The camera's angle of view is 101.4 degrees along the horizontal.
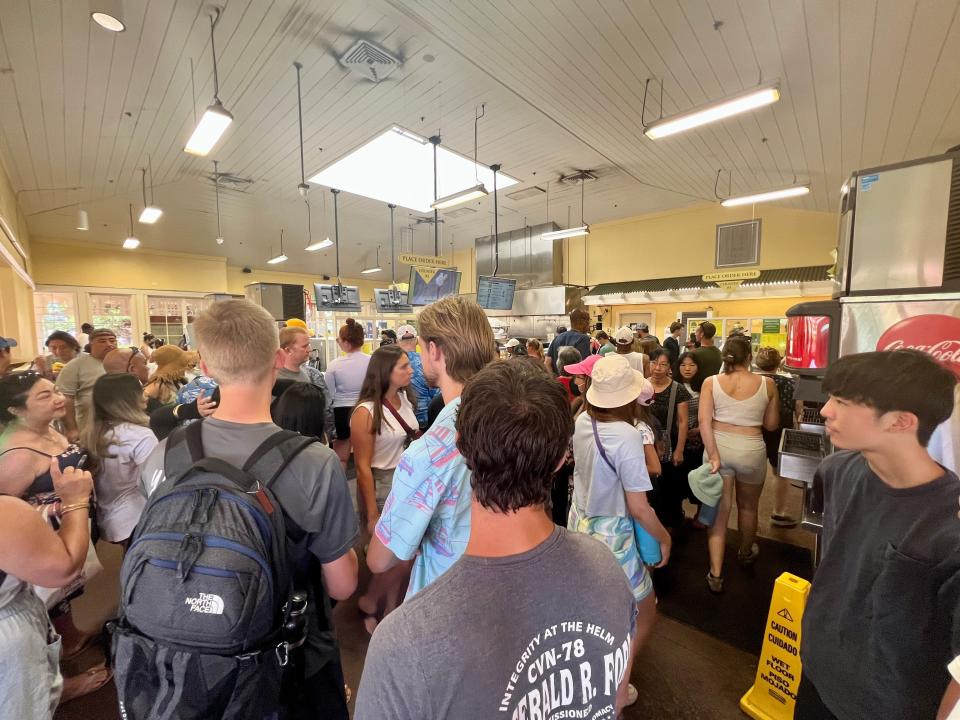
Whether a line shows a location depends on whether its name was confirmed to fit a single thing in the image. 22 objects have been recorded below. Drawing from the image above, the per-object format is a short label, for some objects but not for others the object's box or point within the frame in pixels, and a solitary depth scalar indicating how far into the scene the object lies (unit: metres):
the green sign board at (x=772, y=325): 9.00
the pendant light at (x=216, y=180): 7.58
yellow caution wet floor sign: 1.74
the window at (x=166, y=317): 12.08
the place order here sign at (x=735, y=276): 7.76
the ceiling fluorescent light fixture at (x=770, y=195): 5.86
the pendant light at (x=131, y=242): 8.94
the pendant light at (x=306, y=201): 5.07
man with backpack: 0.87
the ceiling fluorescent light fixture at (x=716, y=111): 3.48
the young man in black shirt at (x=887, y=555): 1.00
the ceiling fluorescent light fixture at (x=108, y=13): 2.74
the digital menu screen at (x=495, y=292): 9.63
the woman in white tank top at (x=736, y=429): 2.71
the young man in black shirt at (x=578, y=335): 4.39
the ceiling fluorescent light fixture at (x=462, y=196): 6.29
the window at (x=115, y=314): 11.16
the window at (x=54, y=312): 10.48
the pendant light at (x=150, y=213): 6.66
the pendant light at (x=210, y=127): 3.60
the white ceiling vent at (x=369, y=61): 4.27
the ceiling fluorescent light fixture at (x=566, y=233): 8.52
